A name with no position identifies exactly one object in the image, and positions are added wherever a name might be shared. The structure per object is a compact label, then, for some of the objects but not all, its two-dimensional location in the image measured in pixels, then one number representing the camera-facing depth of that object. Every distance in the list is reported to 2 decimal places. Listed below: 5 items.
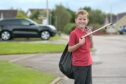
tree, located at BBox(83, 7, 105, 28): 130.38
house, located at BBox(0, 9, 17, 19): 99.25
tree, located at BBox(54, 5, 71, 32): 112.69
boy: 7.54
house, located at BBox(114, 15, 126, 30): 124.19
